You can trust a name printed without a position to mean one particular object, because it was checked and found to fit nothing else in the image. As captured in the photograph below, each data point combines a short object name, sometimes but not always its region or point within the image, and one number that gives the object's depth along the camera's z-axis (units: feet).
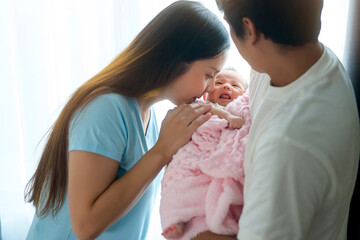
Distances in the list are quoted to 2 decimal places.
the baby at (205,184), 2.78
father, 1.96
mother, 3.27
